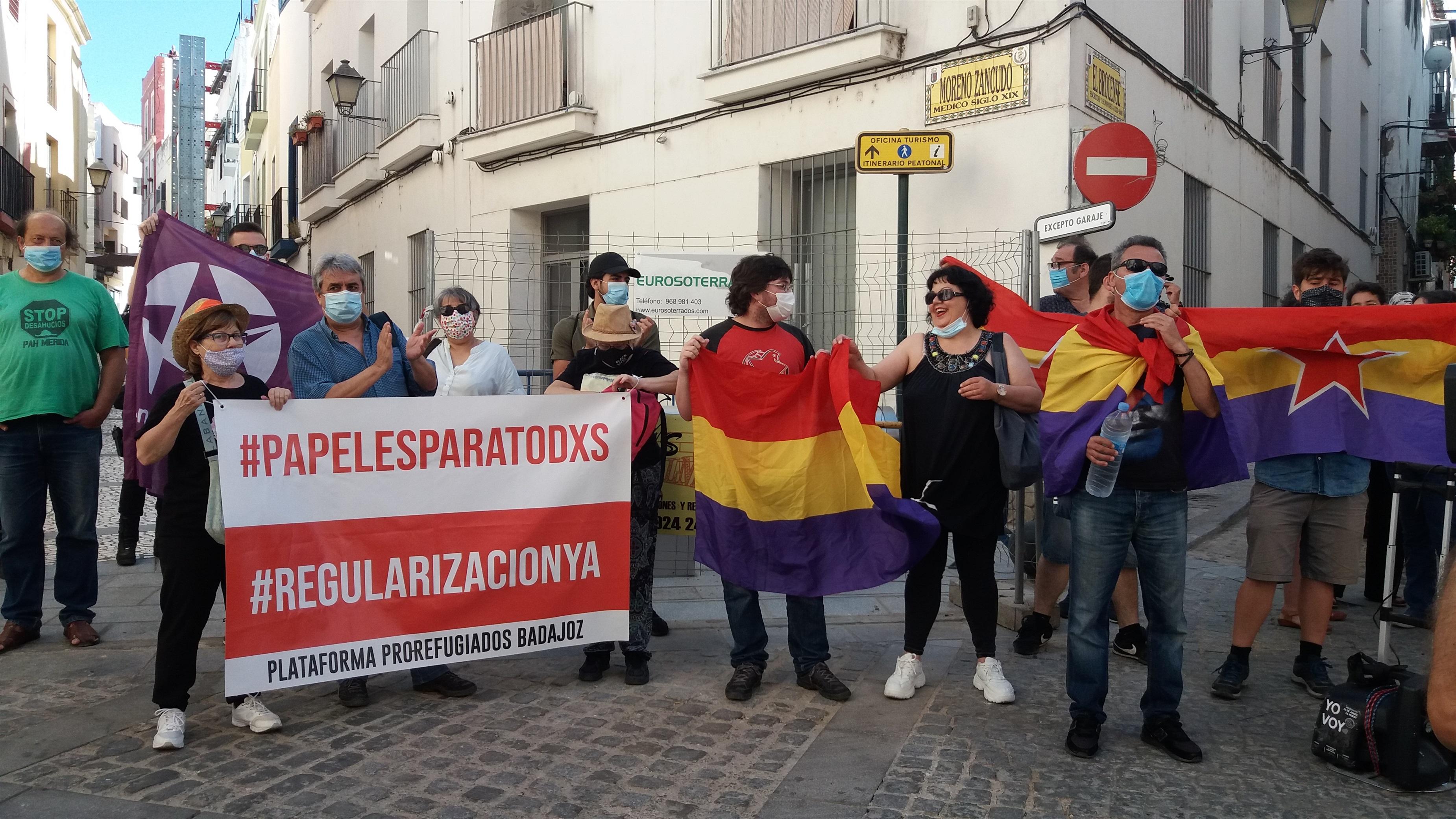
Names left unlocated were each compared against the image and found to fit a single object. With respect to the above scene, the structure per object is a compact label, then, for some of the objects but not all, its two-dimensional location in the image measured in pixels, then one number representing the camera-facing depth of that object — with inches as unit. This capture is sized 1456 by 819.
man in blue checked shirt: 182.7
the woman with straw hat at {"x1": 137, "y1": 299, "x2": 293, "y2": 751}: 161.8
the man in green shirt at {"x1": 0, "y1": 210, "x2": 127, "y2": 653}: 207.2
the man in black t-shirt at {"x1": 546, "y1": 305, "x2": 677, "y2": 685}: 192.1
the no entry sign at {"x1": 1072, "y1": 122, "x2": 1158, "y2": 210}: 289.1
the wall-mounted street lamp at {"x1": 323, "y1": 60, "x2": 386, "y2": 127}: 644.1
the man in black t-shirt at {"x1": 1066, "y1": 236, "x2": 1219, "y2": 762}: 155.6
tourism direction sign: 295.6
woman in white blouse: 193.2
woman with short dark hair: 174.6
